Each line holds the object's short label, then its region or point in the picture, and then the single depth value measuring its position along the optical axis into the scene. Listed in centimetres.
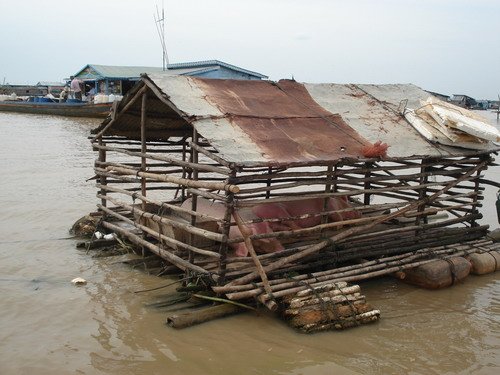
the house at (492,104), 7919
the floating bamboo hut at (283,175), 540
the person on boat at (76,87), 3169
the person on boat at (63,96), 3319
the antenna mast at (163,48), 3014
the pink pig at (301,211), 632
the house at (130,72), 2375
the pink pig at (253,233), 591
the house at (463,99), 5215
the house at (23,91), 4769
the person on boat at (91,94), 3150
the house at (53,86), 4734
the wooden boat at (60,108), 2895
